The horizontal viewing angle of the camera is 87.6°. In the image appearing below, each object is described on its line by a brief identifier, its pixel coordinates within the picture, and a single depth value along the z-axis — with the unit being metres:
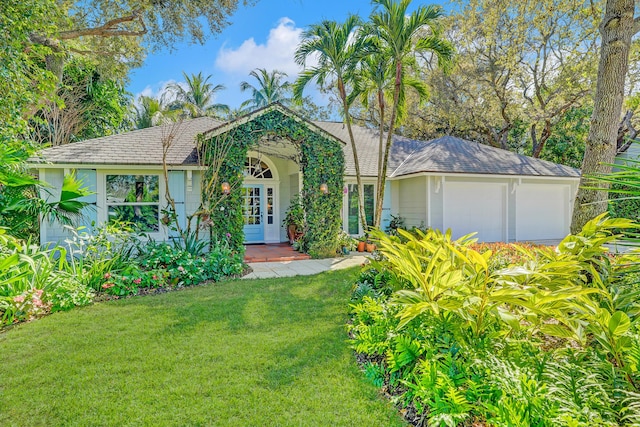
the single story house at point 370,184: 9.59
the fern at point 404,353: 2.98
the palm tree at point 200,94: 27.45
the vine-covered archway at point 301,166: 9.07
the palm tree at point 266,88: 28.84
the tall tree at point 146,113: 22.30
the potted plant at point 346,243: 10.89
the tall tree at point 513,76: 14.27
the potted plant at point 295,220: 11.12
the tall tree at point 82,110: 15.68
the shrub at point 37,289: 4.97
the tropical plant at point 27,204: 6.02
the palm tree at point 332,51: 8.95
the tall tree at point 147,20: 10.27
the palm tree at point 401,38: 8.21
